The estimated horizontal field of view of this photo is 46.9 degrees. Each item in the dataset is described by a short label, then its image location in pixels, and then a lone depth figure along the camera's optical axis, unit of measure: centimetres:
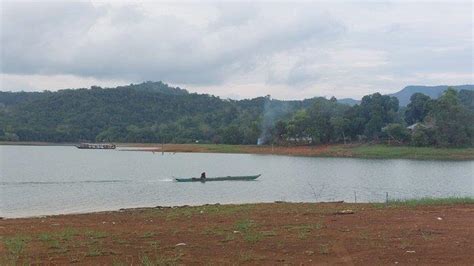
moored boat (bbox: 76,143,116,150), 14118
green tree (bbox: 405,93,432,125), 10356
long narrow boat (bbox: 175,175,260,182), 4766
